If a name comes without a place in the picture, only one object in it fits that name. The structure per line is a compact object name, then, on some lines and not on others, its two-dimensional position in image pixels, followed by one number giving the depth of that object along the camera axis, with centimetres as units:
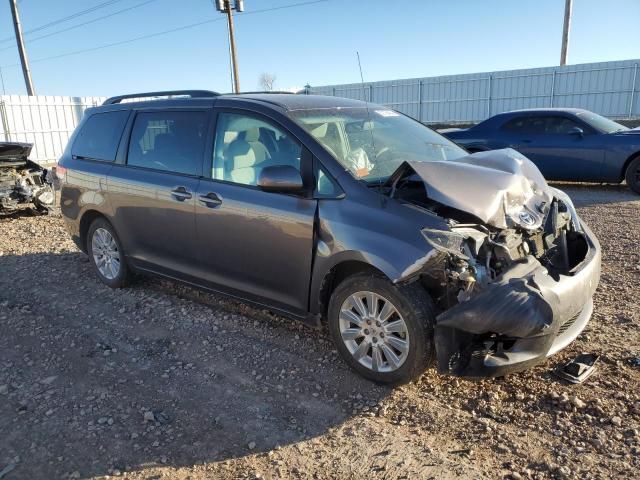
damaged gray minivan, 305
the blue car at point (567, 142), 933
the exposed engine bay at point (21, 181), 899
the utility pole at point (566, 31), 2118
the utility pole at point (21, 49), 2283
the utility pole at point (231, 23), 2286
